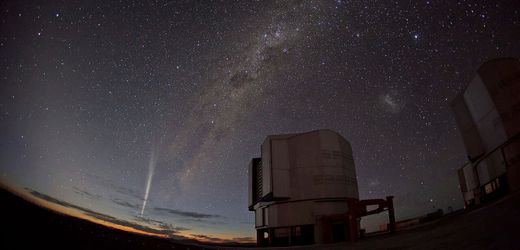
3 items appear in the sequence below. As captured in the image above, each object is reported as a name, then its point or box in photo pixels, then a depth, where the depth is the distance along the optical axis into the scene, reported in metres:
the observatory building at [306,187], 26.73
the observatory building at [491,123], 21.58
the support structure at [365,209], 19.31
